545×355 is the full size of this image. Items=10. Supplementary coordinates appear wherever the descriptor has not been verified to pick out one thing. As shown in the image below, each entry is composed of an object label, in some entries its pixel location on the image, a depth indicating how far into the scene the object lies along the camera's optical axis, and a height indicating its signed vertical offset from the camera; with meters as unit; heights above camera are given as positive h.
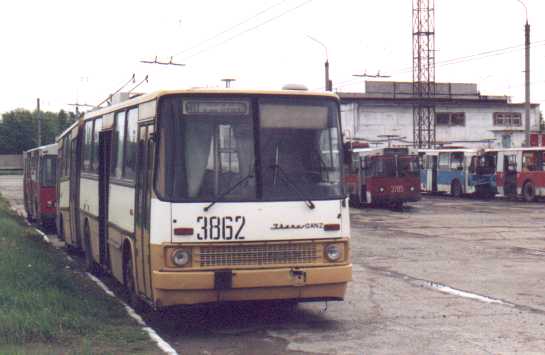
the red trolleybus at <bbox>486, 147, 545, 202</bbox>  43.97 -0.65
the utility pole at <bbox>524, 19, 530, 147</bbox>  45.44 +4.17
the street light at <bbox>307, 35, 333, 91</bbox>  50.47 +4.38
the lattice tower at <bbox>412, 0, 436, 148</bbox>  71.81 +6.98
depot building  81.88 +3.85
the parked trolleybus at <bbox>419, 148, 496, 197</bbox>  50.03 -0.72
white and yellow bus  9.97 -0.43
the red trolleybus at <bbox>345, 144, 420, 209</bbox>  39.28 -0.71
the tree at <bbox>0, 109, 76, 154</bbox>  145.88 +4.61
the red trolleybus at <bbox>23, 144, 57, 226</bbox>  27.56 -0.68
